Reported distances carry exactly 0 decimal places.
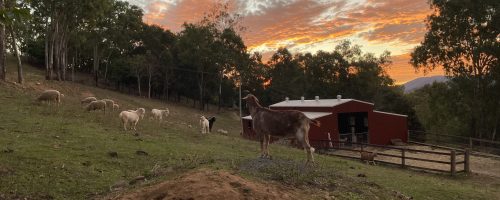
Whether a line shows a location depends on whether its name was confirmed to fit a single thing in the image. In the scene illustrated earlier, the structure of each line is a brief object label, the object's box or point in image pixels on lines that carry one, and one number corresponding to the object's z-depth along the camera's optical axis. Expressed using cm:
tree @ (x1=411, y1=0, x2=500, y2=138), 4069
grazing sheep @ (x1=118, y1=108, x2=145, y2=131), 2180
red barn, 3684
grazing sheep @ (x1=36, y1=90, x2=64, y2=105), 2659
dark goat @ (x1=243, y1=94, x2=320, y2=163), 1339
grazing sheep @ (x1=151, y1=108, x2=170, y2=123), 3032
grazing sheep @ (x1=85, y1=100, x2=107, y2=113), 2700
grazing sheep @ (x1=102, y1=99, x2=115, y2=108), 3065
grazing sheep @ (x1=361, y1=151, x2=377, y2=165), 2547
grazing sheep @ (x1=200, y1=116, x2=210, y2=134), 2803
